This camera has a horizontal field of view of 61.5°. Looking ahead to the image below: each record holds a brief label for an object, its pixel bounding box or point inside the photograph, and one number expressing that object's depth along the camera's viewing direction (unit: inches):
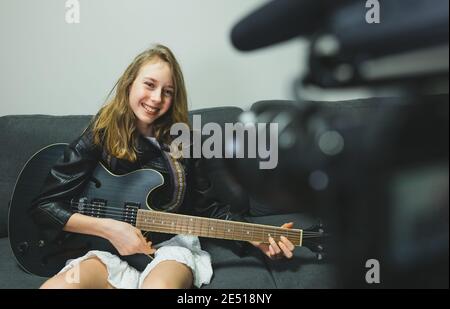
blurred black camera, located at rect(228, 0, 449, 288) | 10.1
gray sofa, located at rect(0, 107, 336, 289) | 37.8
